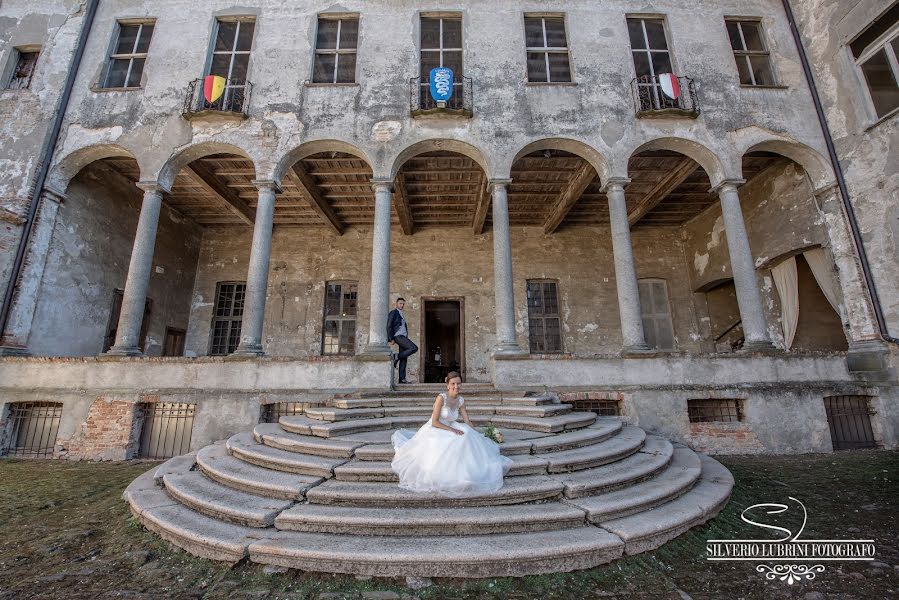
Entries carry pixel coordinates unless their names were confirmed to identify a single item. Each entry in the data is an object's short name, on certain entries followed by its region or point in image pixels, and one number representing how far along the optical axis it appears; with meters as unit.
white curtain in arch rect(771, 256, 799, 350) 9.58
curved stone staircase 2.88
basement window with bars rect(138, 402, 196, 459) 7.30
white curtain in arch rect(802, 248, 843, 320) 8.42
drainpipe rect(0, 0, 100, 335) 7.85
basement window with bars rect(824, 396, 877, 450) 7.27
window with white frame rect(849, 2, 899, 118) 7.92
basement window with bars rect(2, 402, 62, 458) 7.30
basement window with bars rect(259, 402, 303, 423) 7.35
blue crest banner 8.62
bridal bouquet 4.29
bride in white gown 3.54
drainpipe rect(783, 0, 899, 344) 7.71
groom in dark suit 8.11
